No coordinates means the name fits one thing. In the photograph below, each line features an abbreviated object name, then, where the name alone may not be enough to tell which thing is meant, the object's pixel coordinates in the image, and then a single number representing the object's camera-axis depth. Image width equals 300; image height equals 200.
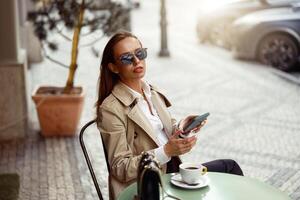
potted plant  6.65
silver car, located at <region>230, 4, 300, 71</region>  10.84
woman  3.09
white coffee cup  2.85
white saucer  2.85
